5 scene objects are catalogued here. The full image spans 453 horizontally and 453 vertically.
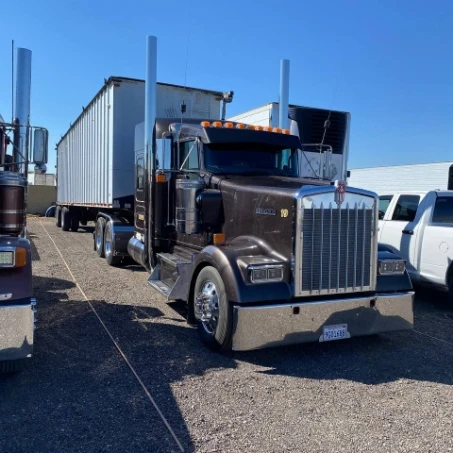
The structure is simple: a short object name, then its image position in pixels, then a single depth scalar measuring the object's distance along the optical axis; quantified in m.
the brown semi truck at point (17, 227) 3.63
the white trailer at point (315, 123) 10.19
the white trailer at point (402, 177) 29.83
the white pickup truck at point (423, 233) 6.88
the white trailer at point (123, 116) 9.71
